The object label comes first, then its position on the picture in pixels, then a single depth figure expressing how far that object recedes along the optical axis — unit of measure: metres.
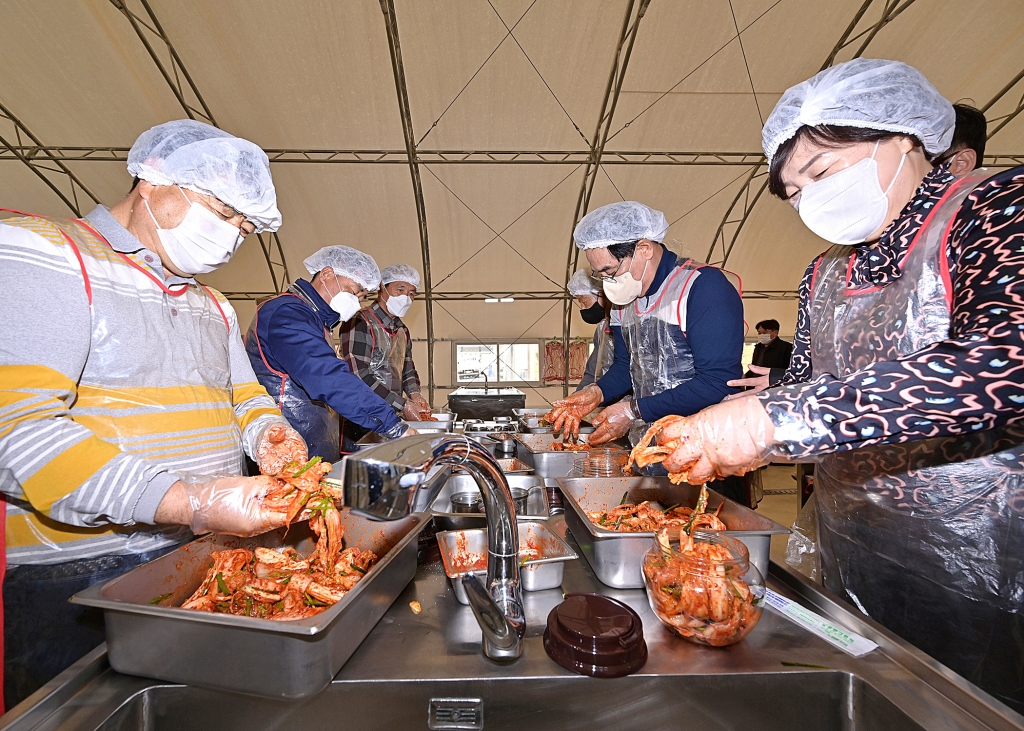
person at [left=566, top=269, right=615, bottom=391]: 5.95
